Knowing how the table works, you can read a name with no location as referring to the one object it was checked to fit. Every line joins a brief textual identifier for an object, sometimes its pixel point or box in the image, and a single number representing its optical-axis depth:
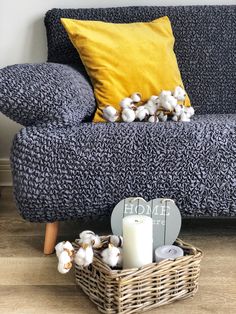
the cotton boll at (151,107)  1.62
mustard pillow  1.72
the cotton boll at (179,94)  1.66
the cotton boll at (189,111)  1.65
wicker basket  1.14
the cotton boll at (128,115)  1.59
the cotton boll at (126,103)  1.62
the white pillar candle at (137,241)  1.19
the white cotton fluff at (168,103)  1.60
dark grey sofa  1.39
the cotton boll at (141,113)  1.60
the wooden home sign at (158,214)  1.31
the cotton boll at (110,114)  1.59
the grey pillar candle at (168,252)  1.23
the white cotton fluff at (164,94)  1.60
